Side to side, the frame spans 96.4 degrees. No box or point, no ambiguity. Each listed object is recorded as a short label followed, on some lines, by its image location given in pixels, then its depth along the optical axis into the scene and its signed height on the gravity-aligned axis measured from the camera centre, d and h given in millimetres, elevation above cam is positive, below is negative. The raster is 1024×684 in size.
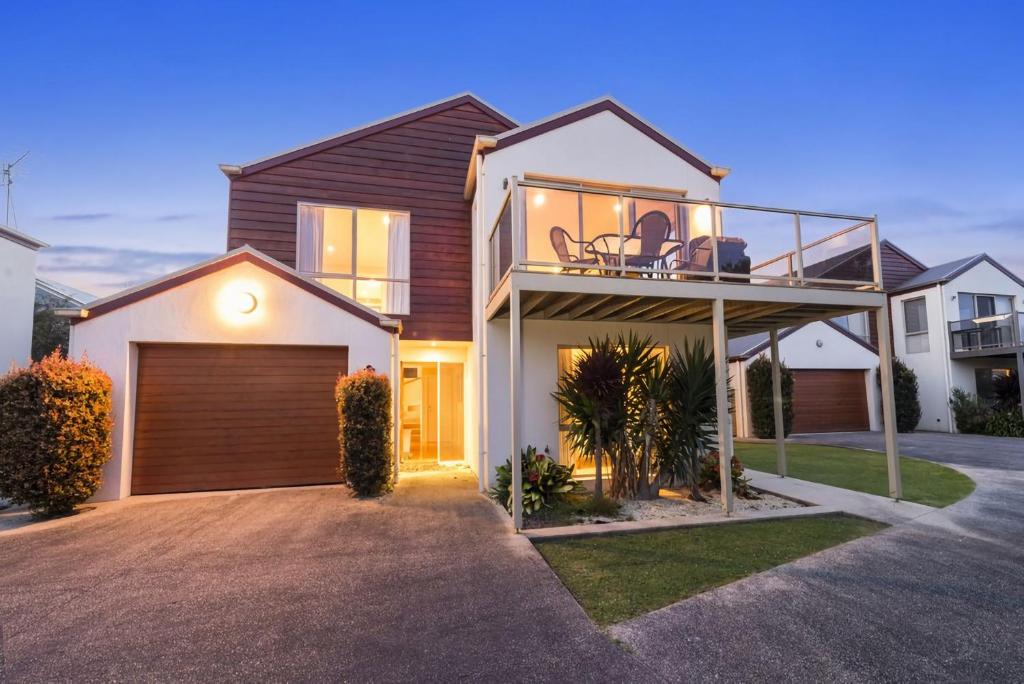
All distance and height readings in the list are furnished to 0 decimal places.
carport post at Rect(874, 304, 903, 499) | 6199 -329
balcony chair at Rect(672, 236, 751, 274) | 6000 +1684
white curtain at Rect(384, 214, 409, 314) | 8734 +2368
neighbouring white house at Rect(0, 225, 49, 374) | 7562 +1669
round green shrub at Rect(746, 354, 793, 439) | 14008 -453
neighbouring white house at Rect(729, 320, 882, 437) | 15570 +228
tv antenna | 11492 +5378
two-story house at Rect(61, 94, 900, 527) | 5949 +1399
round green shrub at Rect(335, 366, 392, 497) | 6457 -649
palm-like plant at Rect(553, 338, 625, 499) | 5832 -179
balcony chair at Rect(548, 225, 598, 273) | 5904 +1786
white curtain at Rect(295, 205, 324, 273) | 8633 +2783
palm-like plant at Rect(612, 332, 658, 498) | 6113 -518
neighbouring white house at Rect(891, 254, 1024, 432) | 15766 +1866
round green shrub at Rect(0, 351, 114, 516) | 5383 -544
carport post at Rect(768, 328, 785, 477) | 7793 -441
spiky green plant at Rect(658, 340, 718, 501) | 6242 -407
